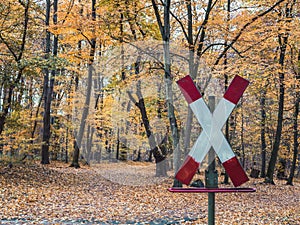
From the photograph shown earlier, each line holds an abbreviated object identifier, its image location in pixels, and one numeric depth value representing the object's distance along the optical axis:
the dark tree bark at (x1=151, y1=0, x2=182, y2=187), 12.02
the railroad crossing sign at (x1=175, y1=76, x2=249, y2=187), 2.65
